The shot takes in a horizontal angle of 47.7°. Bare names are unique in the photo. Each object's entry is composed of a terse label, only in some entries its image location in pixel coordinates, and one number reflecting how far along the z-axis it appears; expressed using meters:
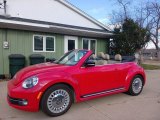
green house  9.56
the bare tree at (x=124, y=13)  27.13
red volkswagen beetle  3.97
